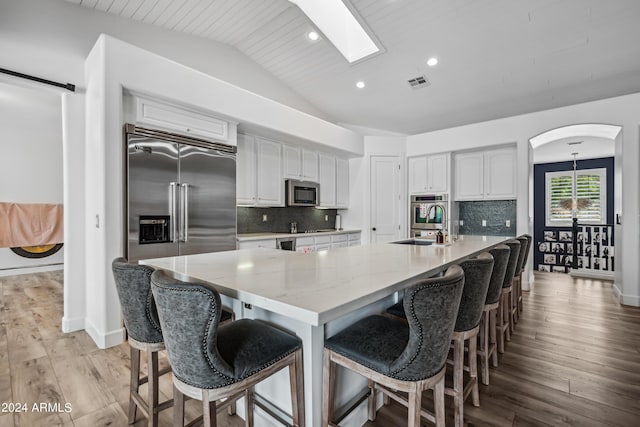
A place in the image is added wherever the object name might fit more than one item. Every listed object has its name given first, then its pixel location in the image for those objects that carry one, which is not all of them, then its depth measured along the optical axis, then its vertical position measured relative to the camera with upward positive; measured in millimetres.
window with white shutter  6812 +328
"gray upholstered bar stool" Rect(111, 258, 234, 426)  1381 -514
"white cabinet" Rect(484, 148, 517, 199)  4934 +625
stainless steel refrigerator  2822 +175
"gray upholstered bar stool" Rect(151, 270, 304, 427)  987 -542
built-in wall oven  5418 -45
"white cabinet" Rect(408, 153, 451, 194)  5410 +691
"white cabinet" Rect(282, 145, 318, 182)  4820 +806
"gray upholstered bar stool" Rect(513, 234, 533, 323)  3081 -796
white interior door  5758 +207
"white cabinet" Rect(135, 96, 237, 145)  2921 +981
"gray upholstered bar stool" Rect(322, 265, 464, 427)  1060 -562
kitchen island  1018 -310
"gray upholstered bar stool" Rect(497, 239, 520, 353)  2477 -765
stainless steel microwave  4848 +310
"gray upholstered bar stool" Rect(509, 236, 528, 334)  2998 -869
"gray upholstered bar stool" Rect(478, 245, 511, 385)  1944 -647
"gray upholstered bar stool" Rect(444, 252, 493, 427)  1464 -529
